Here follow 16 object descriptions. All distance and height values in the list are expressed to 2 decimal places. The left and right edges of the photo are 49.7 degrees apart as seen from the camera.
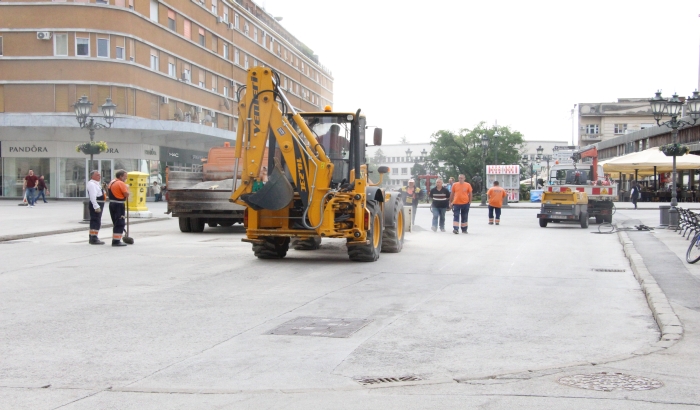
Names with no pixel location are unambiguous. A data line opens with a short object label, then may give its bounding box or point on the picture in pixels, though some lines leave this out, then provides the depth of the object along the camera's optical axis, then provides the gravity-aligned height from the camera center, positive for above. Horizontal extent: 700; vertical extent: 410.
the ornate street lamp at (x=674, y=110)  22.22 +2.22
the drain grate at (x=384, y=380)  5.59 -1.47
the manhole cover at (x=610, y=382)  5.41 -1.45
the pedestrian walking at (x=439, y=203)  23.20 -0.58
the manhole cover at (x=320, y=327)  7.43 -1.46
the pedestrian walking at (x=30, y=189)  35.31 -0.26
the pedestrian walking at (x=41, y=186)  40.19 -0.13
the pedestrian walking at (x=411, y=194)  26.18 -0.35
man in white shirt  16.73 -0.59
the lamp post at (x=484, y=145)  47.47 +2.50
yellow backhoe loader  13.00 -0.02
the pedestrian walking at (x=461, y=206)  22.14 -0.64
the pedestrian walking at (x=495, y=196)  25.73 -0.40
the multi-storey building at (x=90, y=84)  45.50 +6.20
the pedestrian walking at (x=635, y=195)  40.50 -0.57
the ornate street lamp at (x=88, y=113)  28.34 +2.70
